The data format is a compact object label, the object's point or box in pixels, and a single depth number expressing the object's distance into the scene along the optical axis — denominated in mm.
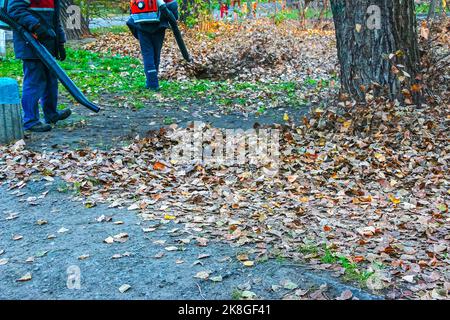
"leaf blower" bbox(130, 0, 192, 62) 10633
